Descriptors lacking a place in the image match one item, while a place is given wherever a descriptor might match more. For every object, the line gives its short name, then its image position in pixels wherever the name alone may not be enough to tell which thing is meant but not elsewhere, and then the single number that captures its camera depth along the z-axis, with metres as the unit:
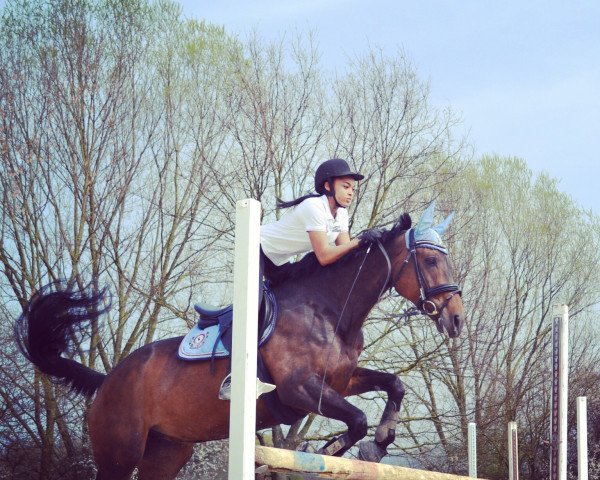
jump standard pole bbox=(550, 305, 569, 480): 10.42
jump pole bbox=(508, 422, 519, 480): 12.73
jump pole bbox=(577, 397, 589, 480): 12.21
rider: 8.34
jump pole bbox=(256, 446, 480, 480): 4.85
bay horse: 7.90
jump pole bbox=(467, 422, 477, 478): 13.33
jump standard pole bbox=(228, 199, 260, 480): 4.34
